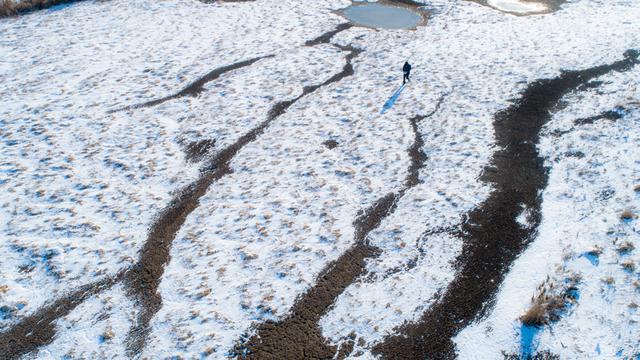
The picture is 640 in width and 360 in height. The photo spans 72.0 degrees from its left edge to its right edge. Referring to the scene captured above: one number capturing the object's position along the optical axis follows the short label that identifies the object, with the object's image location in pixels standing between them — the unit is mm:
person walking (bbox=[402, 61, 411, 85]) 20464
